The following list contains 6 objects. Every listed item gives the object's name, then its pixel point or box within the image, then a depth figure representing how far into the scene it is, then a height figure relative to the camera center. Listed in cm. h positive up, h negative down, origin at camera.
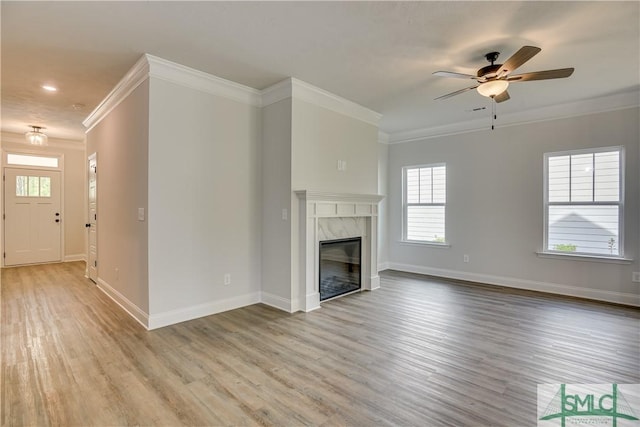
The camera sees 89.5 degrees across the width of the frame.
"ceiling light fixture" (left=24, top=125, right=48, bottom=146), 560 +125
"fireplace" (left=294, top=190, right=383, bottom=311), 394 -27
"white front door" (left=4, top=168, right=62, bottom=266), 660 -16
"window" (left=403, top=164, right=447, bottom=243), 596 +14
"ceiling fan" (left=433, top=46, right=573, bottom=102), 273 +122
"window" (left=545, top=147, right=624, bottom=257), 441 +12
